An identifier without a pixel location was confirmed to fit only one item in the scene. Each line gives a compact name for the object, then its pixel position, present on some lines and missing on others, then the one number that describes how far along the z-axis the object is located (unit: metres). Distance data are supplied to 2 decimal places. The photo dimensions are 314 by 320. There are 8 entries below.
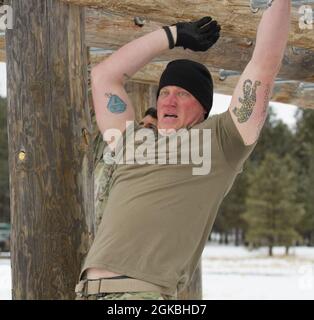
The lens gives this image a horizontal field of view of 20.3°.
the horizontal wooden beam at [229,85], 8.45
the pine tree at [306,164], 46.25
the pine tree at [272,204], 45.56
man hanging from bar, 3.89
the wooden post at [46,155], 5.01
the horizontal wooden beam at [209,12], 5.87
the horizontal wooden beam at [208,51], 6.98
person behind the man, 4.82
